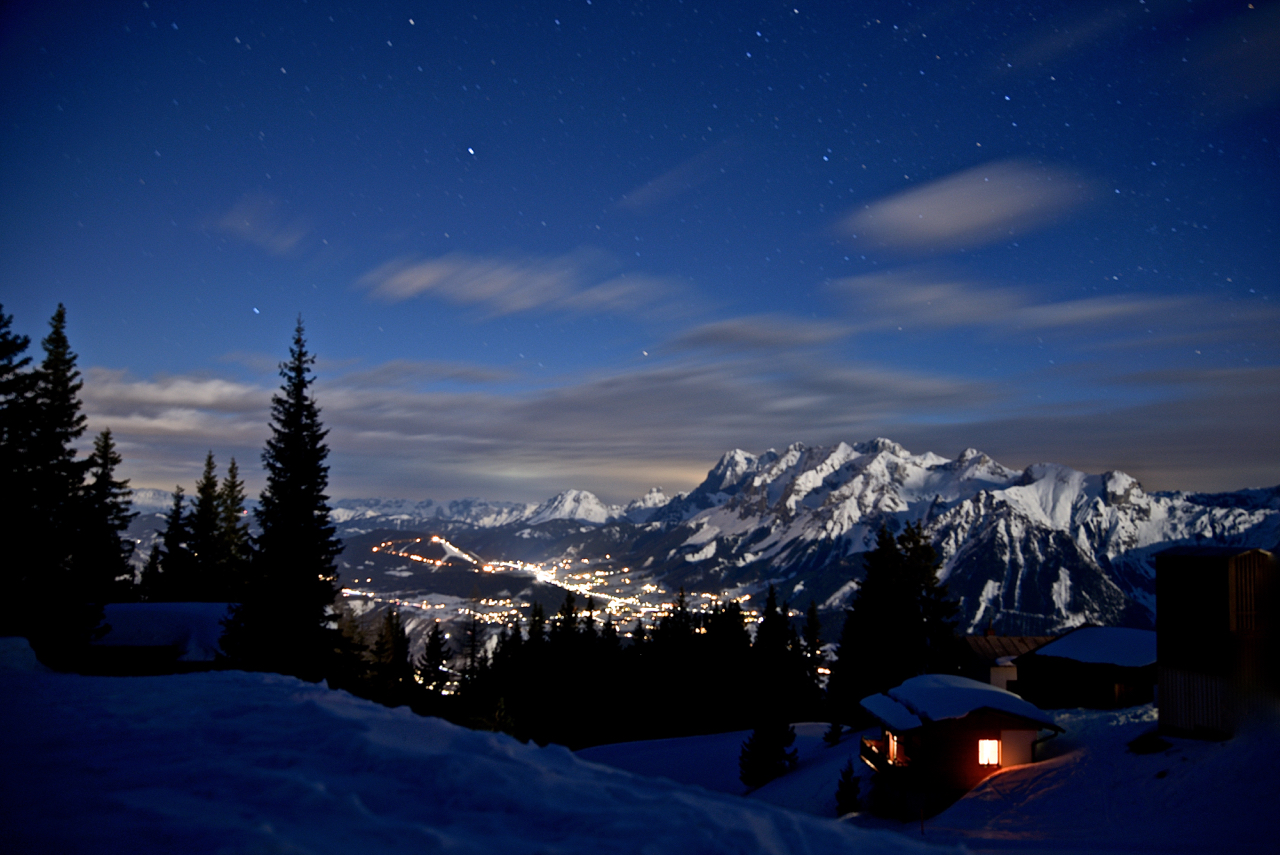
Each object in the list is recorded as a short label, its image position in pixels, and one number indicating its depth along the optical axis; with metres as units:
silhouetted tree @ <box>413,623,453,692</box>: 61.78
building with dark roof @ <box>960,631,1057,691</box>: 45.47
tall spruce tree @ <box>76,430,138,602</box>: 27.36
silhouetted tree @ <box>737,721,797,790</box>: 35.12
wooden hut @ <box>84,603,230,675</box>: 24.09
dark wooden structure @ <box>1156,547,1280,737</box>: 19.53
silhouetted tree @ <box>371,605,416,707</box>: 49.69
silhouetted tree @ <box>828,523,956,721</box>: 44.16
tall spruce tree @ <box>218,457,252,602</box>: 47.75
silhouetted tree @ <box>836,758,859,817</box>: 26.22
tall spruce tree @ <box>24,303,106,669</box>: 22.56
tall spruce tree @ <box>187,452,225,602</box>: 49.41
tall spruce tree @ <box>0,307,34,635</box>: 21.69
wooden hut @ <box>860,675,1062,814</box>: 26.08
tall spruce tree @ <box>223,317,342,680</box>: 26.27
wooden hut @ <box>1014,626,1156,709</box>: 34.72
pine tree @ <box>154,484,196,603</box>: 49.19
